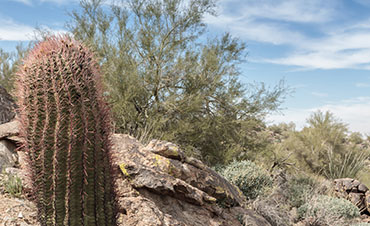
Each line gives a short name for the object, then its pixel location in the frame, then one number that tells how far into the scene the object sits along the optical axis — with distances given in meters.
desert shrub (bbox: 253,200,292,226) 6.15
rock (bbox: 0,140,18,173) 4.99
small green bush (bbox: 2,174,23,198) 4.30
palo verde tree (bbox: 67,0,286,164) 9.32
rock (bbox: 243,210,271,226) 5.08
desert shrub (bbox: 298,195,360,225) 7.08
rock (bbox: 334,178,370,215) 8.81
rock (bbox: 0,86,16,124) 7.59
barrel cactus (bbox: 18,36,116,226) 2.97
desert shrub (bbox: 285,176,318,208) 8.08
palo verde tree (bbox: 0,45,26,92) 12.45
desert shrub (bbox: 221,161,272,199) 6.96
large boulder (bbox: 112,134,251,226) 4.14
